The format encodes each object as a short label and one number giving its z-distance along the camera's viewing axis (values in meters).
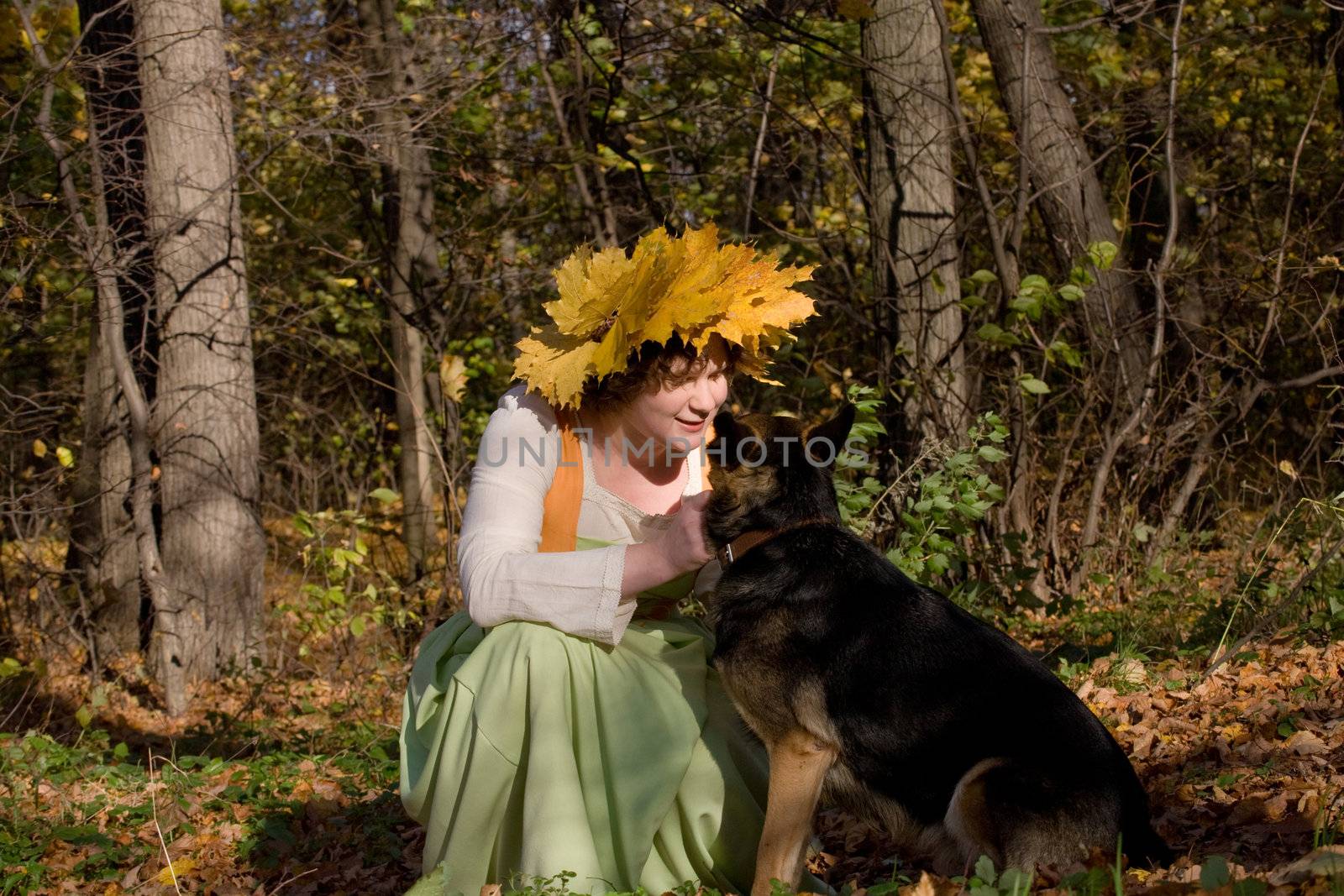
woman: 3.33
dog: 3.05
